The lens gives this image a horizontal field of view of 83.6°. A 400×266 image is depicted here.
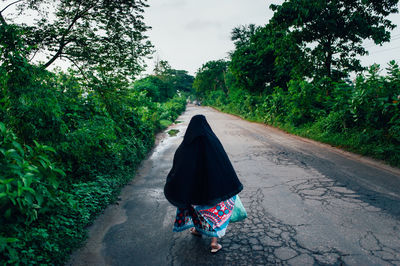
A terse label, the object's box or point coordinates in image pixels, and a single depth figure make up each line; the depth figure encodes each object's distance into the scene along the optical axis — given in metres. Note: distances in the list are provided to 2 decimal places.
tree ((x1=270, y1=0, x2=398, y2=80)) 10.26
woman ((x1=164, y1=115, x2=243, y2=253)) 2.99
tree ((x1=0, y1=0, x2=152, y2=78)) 6.49
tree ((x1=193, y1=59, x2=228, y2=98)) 60.97
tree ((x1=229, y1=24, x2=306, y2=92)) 19.48
